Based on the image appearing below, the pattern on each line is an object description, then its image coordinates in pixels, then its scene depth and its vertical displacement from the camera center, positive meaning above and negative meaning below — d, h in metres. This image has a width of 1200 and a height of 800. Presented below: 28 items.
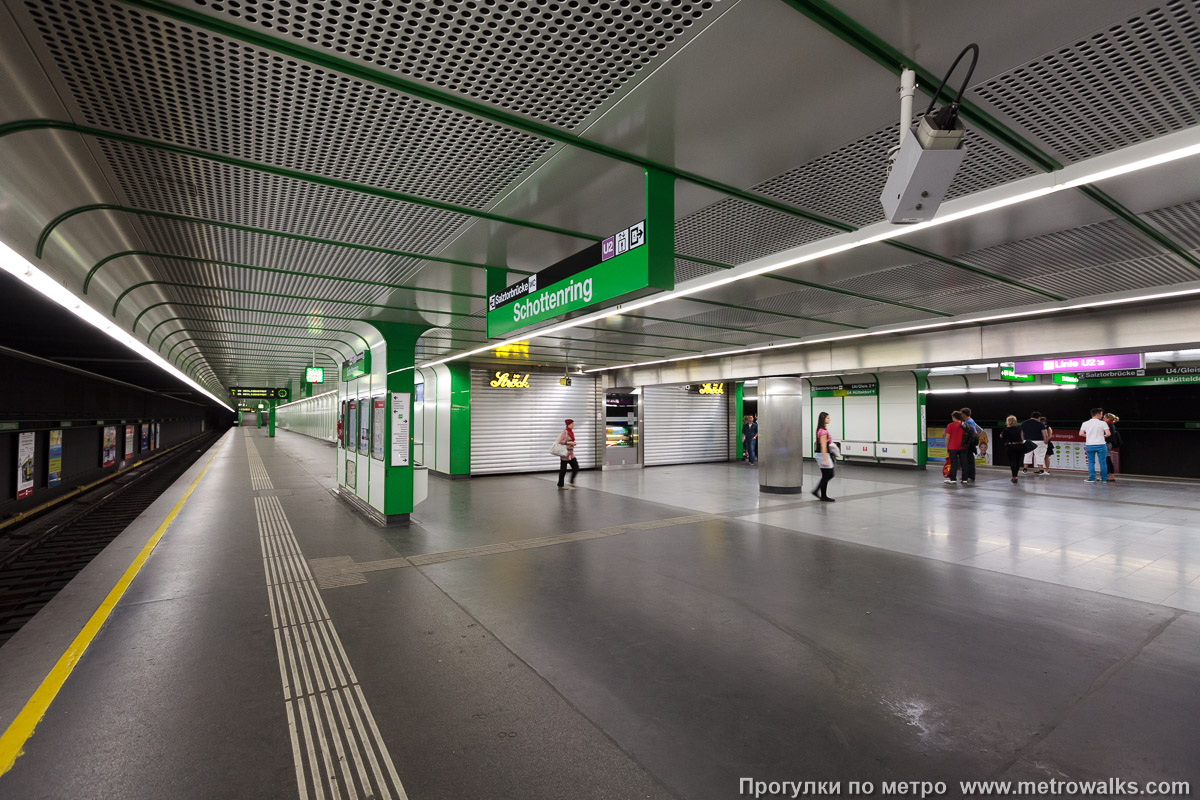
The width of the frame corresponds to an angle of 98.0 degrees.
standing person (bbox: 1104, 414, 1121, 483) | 13.40 -0.65
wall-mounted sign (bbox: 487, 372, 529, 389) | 15.30 +0.96
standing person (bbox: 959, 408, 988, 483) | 12.48 -0.71
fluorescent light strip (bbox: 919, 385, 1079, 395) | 16.40 +0.77
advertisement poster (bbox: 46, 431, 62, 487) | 9.71 -0.97
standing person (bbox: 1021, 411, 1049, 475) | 14.14 -0.45
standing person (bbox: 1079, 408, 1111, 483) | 12.16 -0.62
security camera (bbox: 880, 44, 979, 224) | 1.96 +0.99
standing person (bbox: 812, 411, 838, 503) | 10.26 -0.87
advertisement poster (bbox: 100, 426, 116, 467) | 13.52 -0.99
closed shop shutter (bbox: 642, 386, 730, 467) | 18.44 -0.51
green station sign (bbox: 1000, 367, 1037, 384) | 13.09 +0.98
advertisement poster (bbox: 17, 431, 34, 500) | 8.15 -0.84
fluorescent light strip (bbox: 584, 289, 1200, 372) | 6.22 +1.47
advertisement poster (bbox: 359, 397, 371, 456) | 9.02 -0.26
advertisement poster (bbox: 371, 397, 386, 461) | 8.31 -0.23
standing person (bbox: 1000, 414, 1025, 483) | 12.90 -0.69
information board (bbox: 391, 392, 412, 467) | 8.09 -0.23
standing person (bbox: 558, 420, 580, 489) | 12.39 -0.76
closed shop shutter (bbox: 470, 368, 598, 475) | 15.31 -0.26
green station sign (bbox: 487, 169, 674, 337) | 2.98 +0.92
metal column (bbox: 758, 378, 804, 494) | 11.61 -0.52
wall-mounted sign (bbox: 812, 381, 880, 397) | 17.29 +0.78
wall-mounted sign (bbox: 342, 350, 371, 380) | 9.75 +0.97
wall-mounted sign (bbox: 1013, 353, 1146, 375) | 10.75 +1.06
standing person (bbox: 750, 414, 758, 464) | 19.66 -1.07
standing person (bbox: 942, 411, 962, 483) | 12.39 -0.72
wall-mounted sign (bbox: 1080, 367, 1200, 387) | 13.12 +0.95
